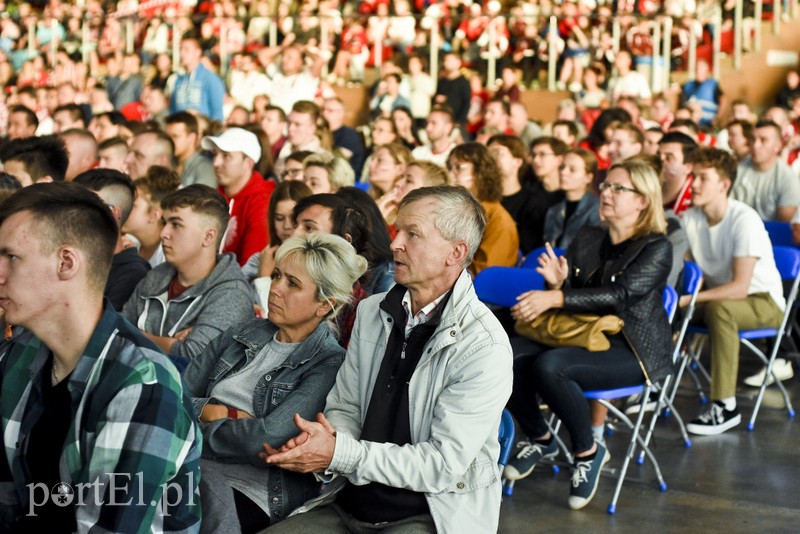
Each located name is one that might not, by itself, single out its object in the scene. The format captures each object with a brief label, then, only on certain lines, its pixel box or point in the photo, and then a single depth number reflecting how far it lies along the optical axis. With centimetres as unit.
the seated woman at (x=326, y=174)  595
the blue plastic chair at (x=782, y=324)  586
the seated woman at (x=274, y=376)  308
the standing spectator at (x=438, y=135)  918
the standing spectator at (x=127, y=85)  1405
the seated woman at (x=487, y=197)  586
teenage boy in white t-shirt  575
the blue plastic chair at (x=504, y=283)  507
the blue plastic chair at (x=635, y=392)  466
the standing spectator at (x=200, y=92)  1151
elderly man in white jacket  288
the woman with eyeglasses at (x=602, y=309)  465
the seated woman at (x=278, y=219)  517
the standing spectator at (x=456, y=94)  1302
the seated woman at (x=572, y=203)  665
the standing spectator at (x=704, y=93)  1311
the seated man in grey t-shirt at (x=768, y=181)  739
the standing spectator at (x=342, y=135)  1054
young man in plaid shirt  218
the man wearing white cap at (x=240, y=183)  620
